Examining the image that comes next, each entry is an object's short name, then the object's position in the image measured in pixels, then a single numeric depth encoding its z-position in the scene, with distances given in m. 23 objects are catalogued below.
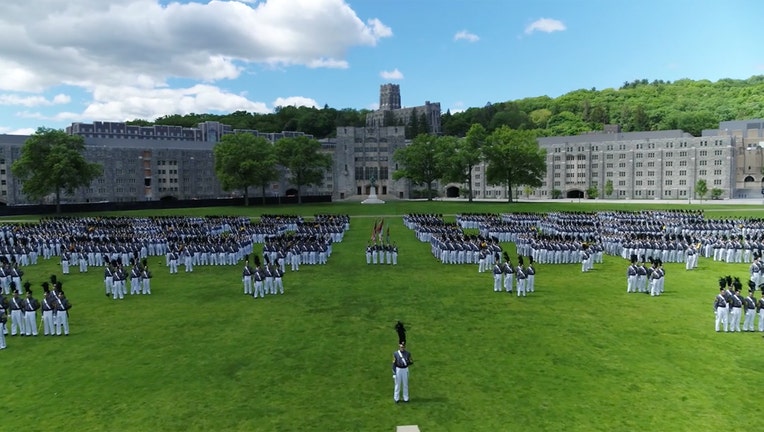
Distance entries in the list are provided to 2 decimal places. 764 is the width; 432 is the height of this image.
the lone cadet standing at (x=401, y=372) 9.48
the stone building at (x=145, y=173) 78.19
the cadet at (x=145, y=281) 19.11
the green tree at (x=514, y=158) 77.19
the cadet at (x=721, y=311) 13.61
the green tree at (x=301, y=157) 83.31
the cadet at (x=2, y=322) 12.88
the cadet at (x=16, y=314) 13.90
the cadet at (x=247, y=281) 18.95
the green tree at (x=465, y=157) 81.19
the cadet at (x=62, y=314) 13.80
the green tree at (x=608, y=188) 97.19
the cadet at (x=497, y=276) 18.81
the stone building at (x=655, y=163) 90.81
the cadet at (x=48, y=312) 13.80
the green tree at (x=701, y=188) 82.06
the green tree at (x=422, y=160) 87.44
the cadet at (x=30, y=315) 13.90
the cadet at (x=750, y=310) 13.70
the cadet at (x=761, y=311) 13.60
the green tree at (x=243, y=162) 75.50
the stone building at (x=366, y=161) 105.19
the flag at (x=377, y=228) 30.04
